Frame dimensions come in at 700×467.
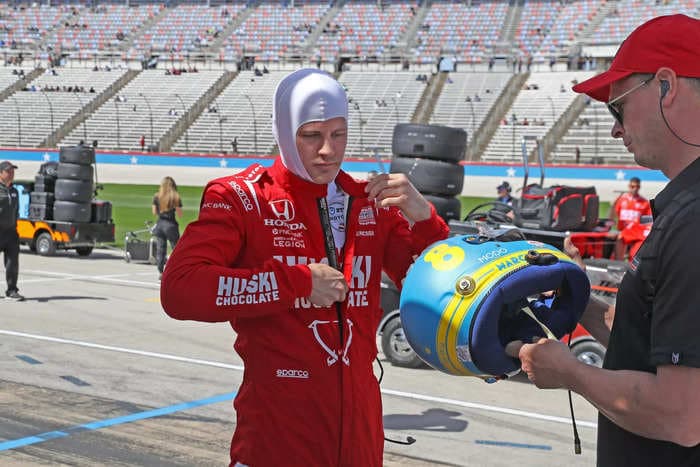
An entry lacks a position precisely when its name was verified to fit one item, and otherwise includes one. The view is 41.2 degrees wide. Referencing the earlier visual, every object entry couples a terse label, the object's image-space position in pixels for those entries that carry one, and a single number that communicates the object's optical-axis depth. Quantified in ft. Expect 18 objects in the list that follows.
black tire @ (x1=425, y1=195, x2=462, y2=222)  41.19
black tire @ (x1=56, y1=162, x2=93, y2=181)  64.54
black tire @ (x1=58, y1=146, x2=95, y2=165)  64.80
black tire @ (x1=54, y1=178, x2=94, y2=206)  64.28
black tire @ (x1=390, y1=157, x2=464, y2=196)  41.50
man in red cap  6.65
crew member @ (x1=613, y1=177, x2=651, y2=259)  51.78
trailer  64.08
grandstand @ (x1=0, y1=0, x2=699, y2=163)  147.23
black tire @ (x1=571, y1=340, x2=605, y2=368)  26.32
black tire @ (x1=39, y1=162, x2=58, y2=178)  66.77
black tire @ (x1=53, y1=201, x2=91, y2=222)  64.08
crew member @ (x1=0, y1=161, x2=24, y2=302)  42.39
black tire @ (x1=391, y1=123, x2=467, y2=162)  41.91
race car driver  8.77
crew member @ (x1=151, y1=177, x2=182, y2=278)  54.03
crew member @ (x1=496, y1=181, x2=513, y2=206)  58.90
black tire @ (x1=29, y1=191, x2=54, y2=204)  65.16
